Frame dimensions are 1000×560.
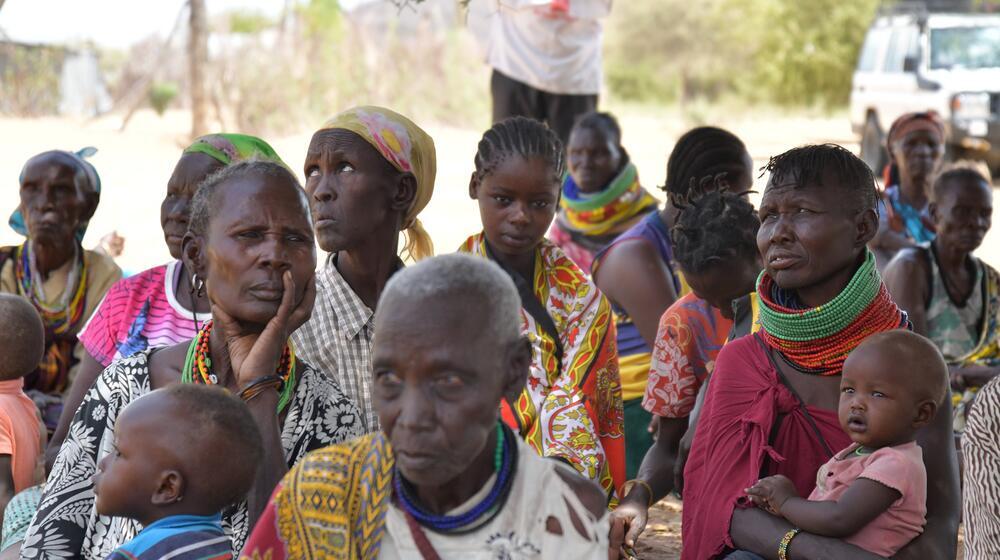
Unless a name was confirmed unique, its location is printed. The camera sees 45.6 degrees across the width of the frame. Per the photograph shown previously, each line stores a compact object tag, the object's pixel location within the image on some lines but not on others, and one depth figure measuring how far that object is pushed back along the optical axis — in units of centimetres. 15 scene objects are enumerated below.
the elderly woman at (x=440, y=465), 206
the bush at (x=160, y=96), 2417
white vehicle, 1631
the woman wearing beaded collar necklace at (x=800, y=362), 318
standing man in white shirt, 812
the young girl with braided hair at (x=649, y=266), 512
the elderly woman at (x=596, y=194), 718
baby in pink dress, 303
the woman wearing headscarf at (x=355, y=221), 359
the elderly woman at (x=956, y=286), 567
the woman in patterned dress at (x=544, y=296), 364
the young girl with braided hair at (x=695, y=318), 392
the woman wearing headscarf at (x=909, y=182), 718
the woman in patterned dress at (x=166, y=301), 386
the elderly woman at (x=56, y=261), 510
